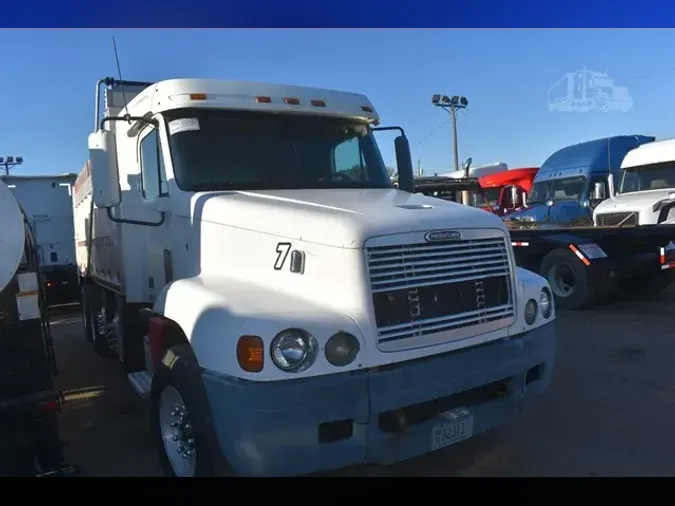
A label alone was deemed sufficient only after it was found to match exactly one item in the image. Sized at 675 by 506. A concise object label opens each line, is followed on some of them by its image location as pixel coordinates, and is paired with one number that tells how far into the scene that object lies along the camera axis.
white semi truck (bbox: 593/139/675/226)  10.98
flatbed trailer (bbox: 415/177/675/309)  9.29
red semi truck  20.50
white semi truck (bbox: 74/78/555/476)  3.07
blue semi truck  14.27
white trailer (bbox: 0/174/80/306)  11.79
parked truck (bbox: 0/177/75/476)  3.67
